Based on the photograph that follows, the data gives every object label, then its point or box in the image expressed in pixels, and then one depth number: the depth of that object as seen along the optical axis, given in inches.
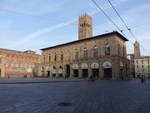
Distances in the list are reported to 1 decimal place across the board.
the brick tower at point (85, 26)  2834.6
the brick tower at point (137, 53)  3397.1
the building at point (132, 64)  3430.1
